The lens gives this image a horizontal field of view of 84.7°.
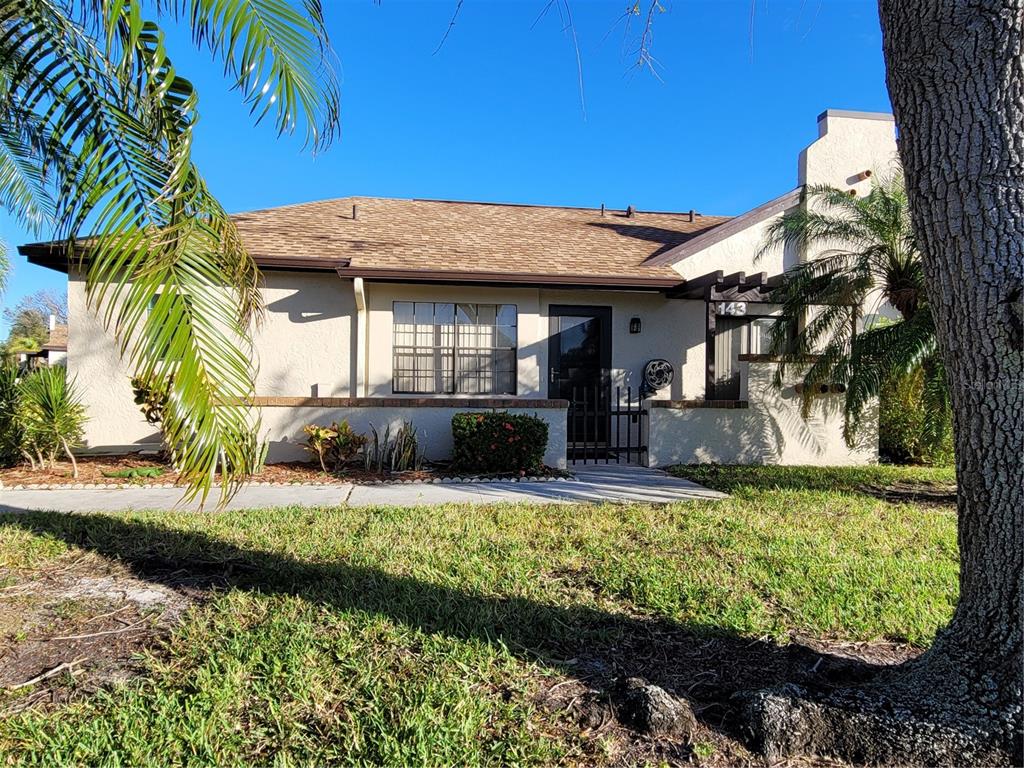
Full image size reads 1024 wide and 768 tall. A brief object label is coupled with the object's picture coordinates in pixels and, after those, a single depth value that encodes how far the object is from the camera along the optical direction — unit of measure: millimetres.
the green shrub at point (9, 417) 8125
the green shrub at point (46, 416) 7918
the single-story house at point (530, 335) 9391
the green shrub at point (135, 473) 7841
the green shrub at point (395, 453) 8609
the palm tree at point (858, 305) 7590
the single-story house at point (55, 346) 28297
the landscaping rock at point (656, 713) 2385
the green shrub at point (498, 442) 8414
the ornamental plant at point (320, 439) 8336
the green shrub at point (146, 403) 7875
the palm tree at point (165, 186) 2738
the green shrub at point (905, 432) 9648
